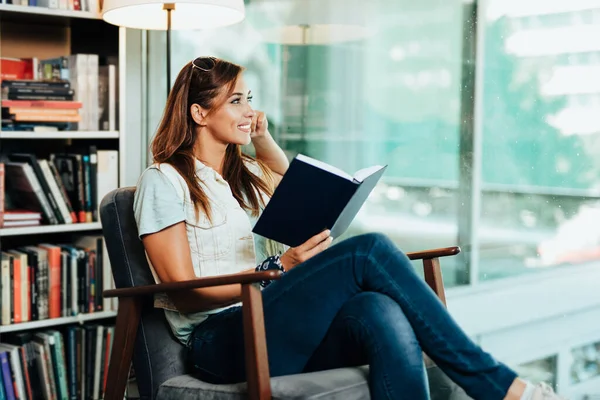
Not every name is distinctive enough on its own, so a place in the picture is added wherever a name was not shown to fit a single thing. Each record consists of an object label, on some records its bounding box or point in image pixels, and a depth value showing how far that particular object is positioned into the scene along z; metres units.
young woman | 1.64
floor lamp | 2.56
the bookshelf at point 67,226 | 2.62
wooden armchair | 1.70
